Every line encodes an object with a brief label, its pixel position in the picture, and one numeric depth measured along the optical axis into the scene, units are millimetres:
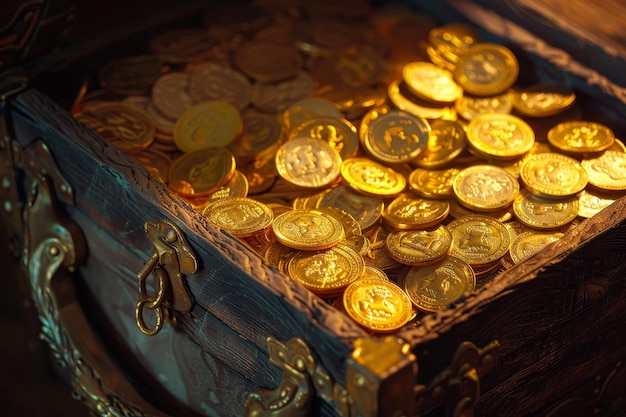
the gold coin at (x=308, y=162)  645
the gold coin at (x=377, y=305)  567
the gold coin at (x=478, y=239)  606
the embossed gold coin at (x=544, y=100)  679
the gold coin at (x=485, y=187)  631
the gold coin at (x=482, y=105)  692
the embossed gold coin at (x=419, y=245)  599
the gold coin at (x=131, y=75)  698
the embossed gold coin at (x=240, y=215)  605
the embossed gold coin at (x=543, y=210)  623
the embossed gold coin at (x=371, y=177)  640
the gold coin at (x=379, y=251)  608
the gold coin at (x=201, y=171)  640
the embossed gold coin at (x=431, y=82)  694
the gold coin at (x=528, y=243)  610
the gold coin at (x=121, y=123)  669
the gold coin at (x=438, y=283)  587
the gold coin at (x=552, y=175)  633
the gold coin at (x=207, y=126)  672
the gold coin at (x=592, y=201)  628
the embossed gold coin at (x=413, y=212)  621
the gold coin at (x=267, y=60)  713
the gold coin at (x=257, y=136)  671
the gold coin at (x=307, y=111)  686
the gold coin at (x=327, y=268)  584
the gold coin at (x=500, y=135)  658
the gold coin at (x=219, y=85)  700
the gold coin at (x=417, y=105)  689
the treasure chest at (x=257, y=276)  545
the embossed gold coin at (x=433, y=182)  639
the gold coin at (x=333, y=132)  666
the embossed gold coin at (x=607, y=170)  636
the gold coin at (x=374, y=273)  597
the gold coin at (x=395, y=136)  658
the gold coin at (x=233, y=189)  639
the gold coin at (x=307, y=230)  595
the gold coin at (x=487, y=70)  701
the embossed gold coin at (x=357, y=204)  628
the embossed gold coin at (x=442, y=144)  657
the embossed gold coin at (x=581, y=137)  656
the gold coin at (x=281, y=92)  700
